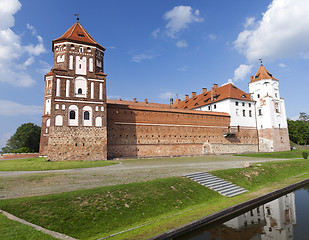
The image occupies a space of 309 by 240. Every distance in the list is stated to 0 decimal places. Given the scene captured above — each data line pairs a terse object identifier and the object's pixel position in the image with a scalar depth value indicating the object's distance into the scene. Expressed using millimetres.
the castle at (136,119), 26375
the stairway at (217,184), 13066
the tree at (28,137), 48812
